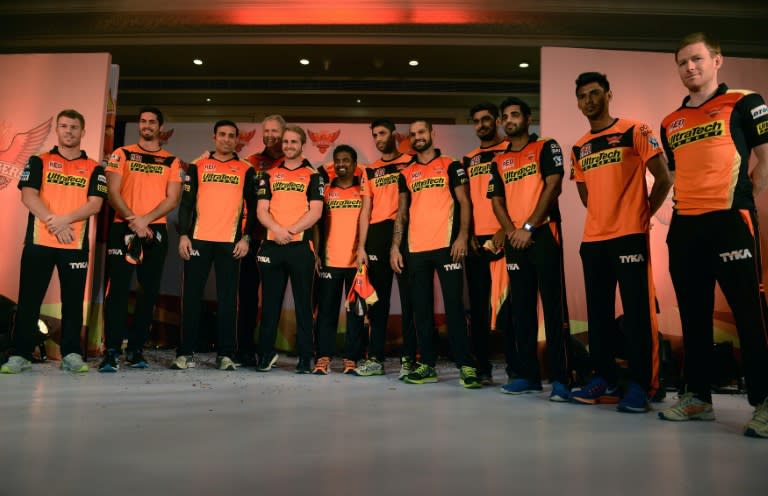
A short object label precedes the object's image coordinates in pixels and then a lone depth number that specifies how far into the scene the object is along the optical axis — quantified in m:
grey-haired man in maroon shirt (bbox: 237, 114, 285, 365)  4.19
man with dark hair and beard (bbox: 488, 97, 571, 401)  2.90
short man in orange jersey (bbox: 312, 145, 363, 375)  3.81
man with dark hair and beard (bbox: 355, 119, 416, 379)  3.77
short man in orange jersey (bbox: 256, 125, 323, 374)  3.80
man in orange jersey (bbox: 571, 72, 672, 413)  2.62
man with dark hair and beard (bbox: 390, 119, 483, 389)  3.41
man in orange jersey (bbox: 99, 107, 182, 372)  3.87
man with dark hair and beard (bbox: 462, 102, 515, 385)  3.45
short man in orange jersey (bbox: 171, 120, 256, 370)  3.89
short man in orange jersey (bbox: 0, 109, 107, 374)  3.62
